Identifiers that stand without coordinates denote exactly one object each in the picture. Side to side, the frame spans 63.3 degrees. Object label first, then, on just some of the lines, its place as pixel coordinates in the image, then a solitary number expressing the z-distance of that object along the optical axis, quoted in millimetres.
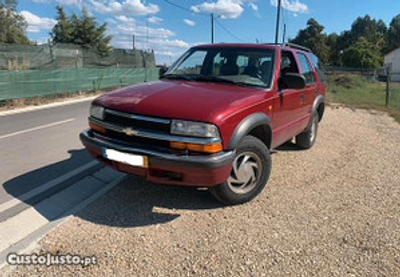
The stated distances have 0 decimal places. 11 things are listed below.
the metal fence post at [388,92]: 13152
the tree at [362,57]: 48781
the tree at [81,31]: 32031
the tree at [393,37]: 73906
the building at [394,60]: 51912
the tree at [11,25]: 36406
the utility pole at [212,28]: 37250
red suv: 3029
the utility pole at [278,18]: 22172
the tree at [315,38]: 61656
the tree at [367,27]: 90756
